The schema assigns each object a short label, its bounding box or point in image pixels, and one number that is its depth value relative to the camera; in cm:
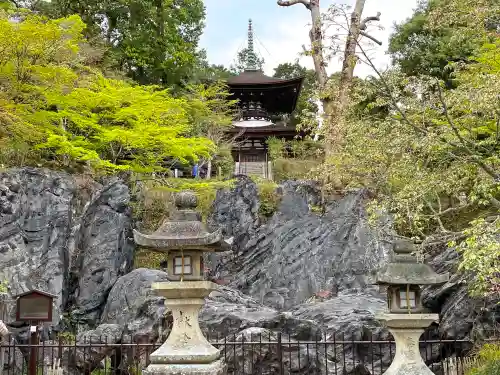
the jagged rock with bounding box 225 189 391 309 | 1380
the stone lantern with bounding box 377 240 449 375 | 638
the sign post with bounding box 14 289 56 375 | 757
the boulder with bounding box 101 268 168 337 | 1012
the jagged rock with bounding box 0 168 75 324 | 1257
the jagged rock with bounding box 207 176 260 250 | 1688
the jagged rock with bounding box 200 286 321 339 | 947
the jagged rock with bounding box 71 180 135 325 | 1333
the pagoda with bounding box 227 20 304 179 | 2761
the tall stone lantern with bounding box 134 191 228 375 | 636
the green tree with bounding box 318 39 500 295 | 710
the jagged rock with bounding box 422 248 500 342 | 880
